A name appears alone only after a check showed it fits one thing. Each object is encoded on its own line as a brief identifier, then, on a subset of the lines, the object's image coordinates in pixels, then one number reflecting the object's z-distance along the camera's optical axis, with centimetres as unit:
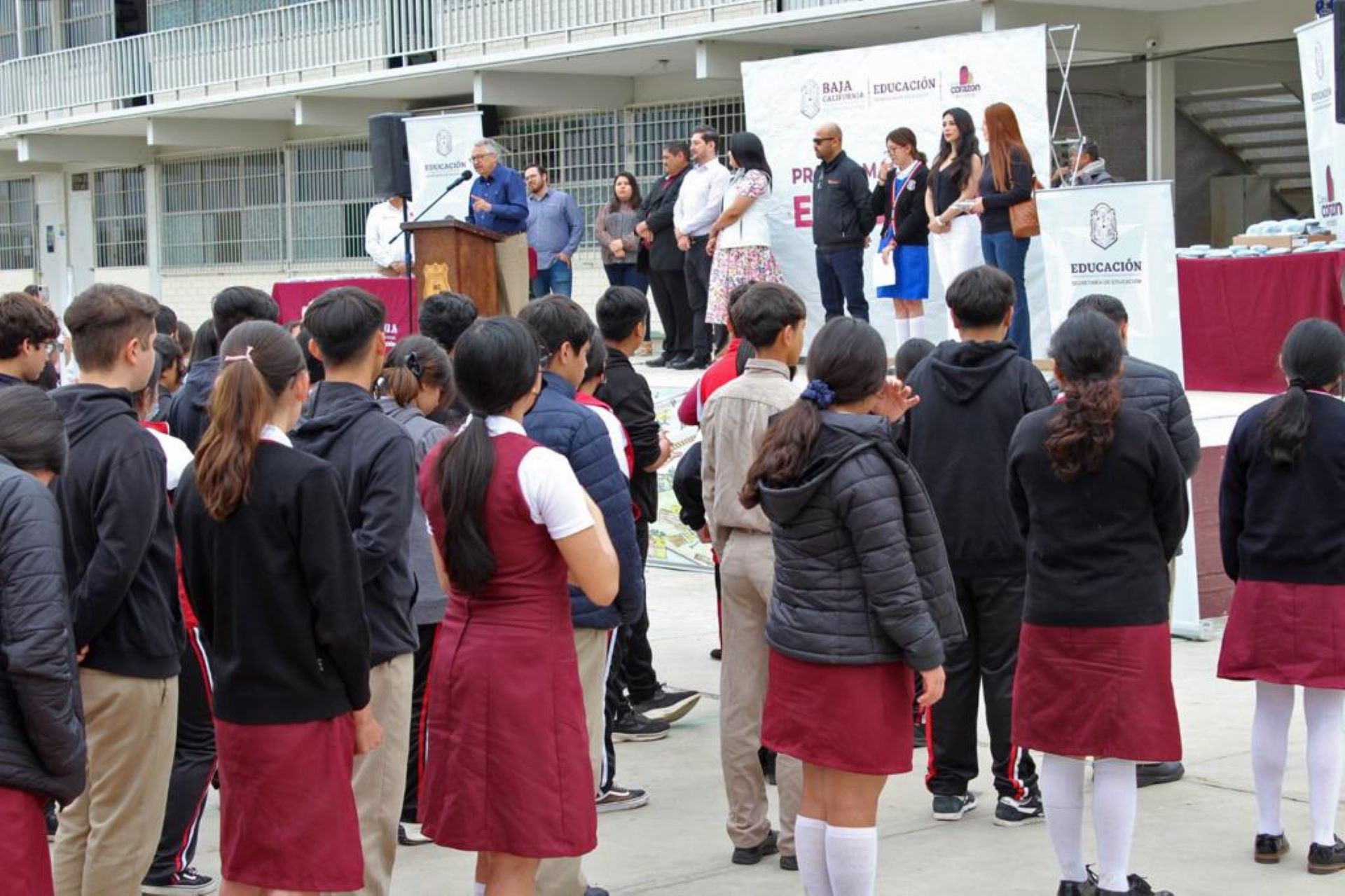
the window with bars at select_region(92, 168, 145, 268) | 2903
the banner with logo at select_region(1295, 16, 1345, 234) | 1162
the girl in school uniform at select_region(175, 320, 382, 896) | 376
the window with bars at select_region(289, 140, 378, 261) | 2433
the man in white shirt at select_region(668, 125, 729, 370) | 1345
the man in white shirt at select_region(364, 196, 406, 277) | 1596
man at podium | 1331
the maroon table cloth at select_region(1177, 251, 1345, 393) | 1170
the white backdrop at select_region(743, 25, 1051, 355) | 1250
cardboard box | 1210
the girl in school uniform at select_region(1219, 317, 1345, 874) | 512
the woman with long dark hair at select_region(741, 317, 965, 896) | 418
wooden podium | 1152
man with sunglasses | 1270
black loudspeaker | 1324
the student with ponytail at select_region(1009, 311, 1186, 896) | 468
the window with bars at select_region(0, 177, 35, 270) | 3175
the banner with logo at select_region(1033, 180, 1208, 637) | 816
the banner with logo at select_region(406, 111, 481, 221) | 1622
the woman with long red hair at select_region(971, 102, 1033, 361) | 1115
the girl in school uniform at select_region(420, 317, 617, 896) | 391
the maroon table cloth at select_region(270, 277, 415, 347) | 1650
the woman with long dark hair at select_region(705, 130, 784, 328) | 1276
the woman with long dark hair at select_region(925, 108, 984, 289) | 1163
